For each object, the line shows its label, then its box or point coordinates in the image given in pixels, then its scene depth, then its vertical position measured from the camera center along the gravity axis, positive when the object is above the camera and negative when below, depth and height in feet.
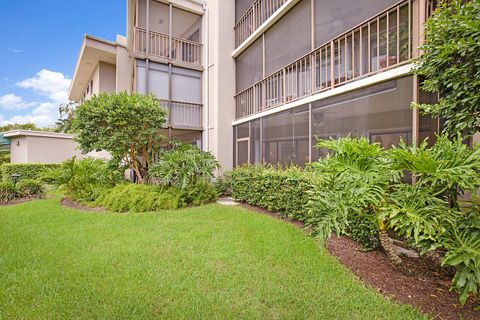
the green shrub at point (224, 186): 32.63 -3.49
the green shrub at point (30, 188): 31.32 -3.74
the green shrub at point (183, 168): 26.84 -0.95
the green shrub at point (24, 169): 41.16 -1.77
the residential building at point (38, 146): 48.65 +2.59
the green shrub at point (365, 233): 13.23 -3.99
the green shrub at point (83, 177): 28.86 -2.16
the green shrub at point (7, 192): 29.40 -3.93
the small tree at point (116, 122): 26.81 +4.10
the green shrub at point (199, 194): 26.55 -3.77
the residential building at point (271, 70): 15.70 +9.05
